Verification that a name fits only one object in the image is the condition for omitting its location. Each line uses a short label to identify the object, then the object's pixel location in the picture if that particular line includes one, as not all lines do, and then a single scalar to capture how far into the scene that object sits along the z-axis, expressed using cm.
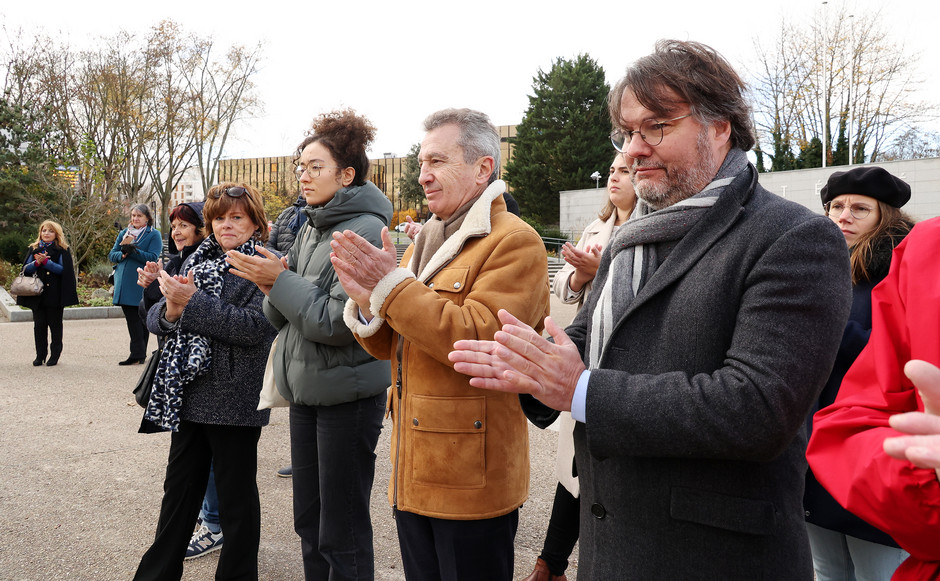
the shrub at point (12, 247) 2267
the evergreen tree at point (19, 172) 2335
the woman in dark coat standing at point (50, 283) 925
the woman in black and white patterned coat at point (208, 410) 321
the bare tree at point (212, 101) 3103
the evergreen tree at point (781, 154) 3347
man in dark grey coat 143
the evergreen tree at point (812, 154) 3216
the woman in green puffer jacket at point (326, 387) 296
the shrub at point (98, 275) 1938
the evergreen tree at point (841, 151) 3216
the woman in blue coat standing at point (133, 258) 959
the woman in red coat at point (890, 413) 107
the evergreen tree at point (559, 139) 4300
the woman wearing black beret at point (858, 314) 247
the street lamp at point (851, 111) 3062
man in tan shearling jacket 218
